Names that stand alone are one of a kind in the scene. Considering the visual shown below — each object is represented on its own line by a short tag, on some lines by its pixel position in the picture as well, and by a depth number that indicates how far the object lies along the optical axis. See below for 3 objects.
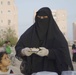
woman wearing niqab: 3.46
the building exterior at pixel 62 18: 64.44
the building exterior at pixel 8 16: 54.19
